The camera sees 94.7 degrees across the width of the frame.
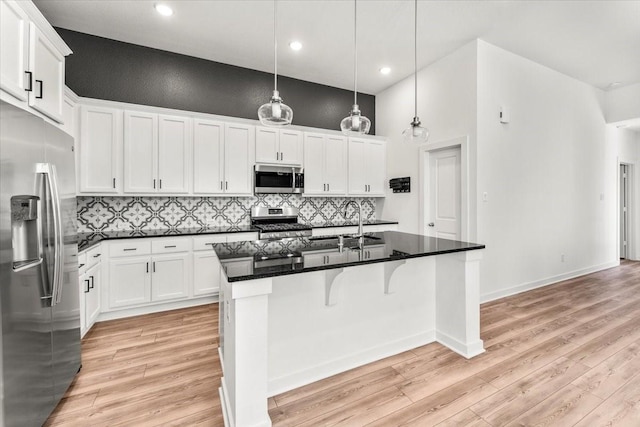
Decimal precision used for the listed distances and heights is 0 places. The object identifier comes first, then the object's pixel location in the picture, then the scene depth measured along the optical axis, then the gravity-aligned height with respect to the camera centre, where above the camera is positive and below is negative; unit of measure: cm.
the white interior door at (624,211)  635 +8
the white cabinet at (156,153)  354 +80
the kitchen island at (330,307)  162 -68
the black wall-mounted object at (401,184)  481 +52
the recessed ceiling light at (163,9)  298 +214
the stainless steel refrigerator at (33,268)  140 -28
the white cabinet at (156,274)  326 -67
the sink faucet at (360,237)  245 -19
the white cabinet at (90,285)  269 -67
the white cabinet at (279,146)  429 +105
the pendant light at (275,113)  209 +74
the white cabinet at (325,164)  468 +84
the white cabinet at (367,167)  507 +86
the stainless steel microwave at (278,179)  424 +55
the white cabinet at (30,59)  181 +111
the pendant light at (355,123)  245 +78
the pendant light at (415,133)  258 +73
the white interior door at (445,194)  409 +31
